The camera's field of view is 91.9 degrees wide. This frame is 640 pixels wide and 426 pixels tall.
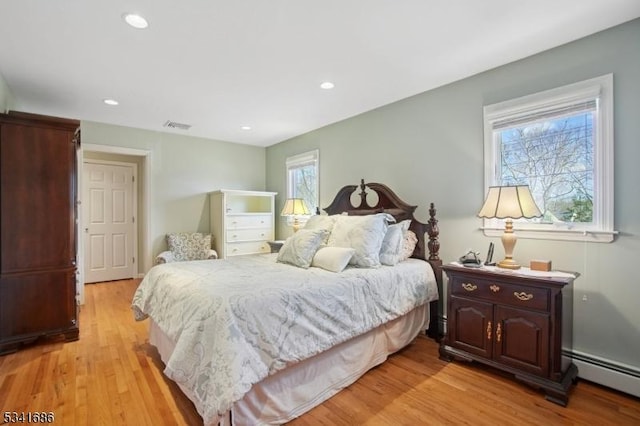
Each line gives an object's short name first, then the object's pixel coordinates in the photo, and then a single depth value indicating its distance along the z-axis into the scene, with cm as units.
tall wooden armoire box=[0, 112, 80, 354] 264
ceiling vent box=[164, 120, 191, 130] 438
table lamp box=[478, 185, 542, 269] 221
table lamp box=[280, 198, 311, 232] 432
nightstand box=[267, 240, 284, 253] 404
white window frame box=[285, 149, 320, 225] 461
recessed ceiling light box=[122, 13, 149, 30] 198
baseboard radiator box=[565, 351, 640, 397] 204
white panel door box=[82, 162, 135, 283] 510
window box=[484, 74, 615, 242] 216
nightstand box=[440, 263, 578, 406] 199
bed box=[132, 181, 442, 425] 156
